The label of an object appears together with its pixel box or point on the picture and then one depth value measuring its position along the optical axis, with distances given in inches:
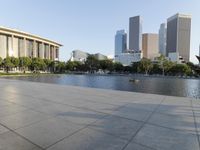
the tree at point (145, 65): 3113.8
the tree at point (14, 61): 2443.0
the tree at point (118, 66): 3554.0
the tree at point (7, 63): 2320.0
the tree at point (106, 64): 3549.8
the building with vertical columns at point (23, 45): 2970.1
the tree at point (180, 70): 2762.1
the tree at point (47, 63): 3100.6
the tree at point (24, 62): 2524.9
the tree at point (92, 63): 3680.9
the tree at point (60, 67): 3489.8
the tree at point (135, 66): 3280.3
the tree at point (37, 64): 2744.8
